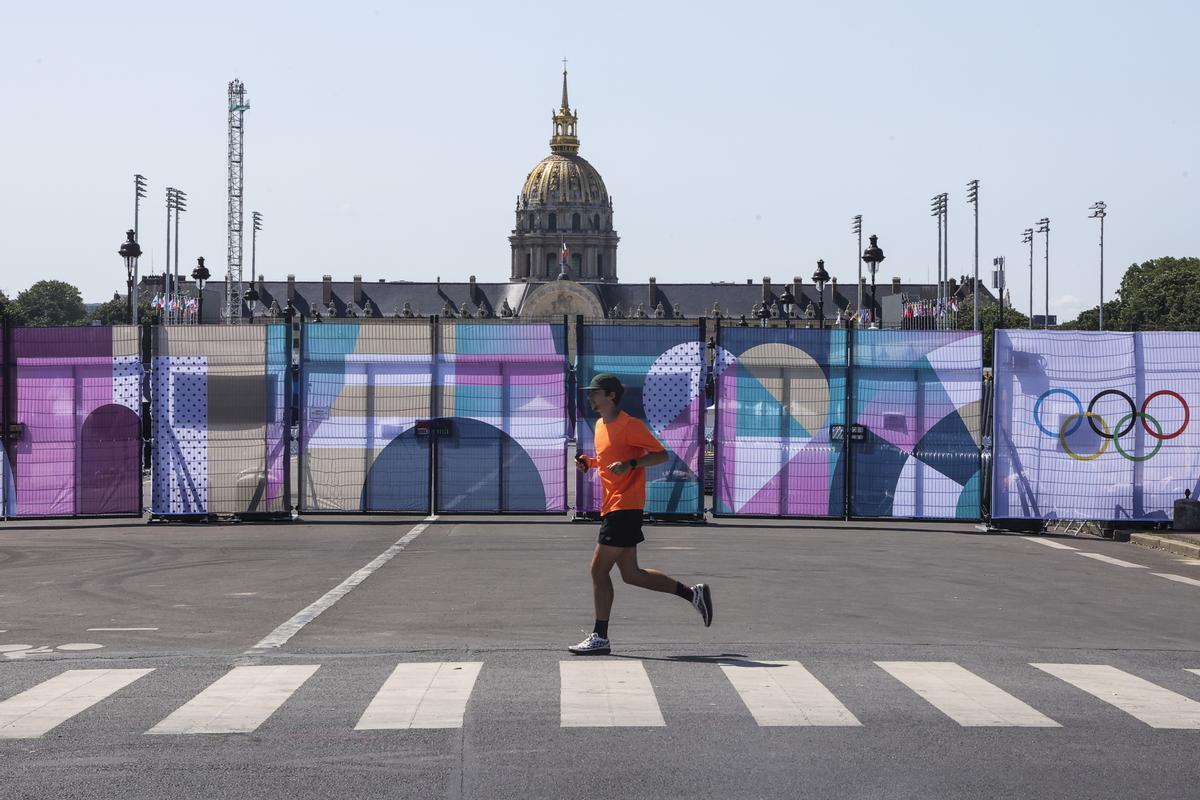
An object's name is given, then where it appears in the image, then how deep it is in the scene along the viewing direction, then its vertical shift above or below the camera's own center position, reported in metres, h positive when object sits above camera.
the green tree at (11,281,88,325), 192.38 +5.73
